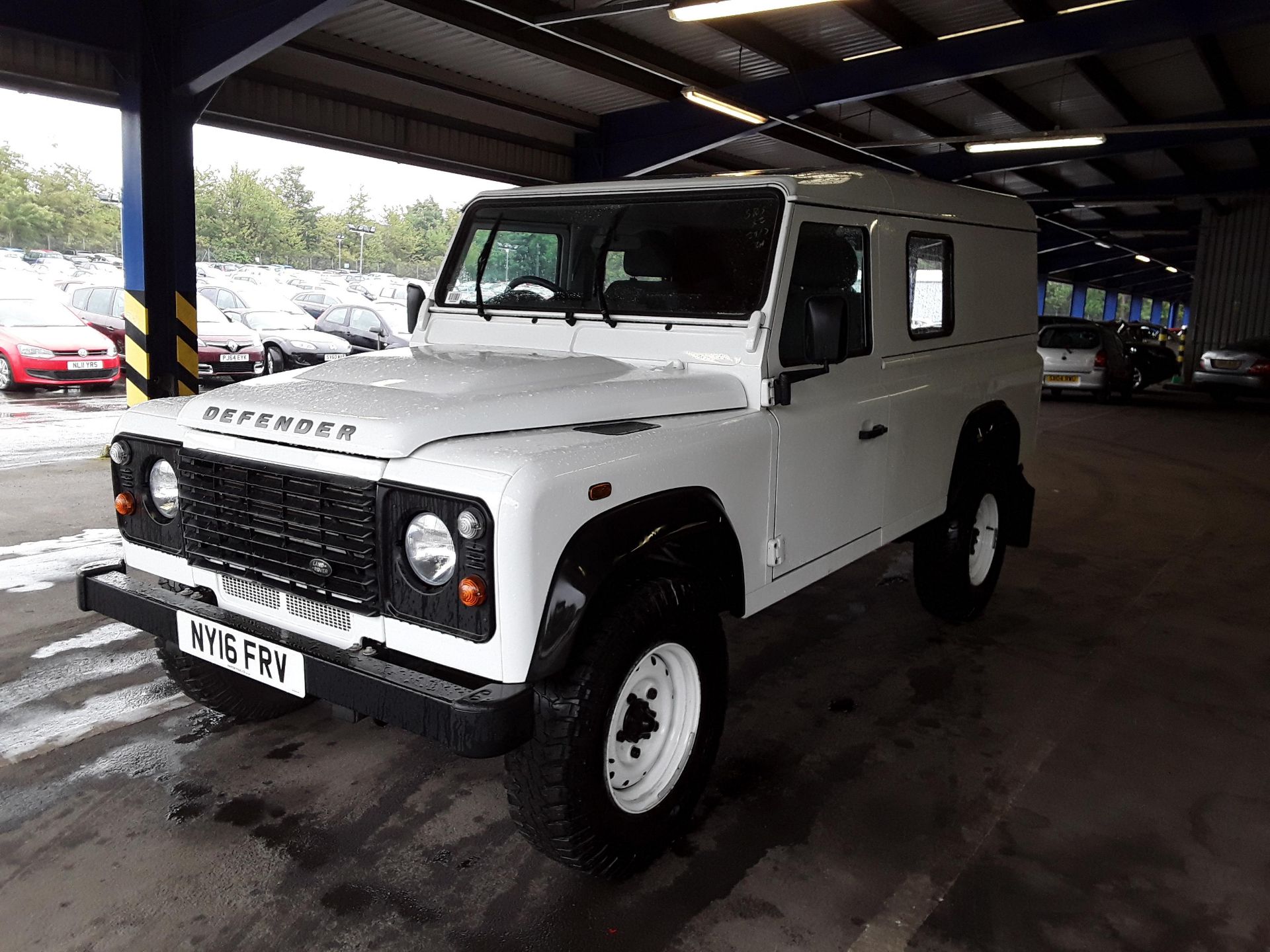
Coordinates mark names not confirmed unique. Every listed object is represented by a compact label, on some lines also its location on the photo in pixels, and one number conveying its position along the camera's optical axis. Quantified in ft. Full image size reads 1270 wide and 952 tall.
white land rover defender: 7.49
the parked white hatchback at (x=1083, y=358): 54.03
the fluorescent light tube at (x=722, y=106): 35.12
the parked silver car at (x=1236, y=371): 56.03
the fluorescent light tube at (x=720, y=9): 24.20
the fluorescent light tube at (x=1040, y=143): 41.01
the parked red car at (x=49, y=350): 42.01
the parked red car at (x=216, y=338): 44.27
